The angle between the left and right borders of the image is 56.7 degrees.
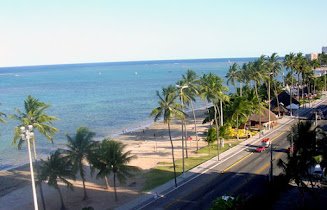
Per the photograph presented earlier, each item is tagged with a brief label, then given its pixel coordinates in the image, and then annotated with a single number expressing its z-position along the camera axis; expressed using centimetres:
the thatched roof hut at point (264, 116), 6003
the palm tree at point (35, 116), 2983
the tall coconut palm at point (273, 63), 6544
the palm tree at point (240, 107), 5138
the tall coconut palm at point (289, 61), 7312
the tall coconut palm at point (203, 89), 4544
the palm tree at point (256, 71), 5812
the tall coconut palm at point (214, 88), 4597
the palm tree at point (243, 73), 5925
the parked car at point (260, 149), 4387
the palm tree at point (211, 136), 4556
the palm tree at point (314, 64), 10838
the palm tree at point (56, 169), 2989
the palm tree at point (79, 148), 3161
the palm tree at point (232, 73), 5706
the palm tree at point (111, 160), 3111
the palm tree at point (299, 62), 7444
